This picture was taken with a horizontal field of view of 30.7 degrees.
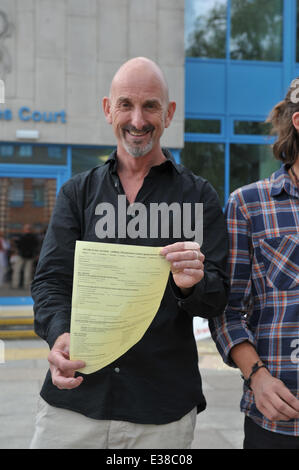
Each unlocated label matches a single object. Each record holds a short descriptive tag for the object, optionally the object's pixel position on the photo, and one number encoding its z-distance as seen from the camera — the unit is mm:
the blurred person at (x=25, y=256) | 11844
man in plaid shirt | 1792
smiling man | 1863
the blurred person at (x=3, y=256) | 11820
